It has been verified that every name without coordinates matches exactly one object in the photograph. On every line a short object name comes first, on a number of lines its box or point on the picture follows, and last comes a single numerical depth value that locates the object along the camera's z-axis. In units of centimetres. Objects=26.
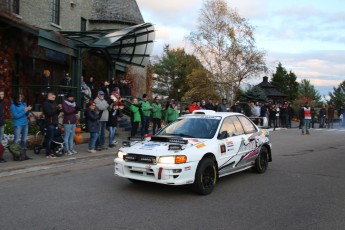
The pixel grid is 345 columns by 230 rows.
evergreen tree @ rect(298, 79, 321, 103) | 8438
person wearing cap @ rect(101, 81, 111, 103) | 1592
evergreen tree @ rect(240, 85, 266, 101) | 3947
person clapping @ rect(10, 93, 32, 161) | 1047
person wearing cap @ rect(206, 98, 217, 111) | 2082
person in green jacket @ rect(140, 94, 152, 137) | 1566
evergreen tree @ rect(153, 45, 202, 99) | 6862
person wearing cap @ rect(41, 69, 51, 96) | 1486
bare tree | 4203
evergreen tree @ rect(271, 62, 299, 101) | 6581
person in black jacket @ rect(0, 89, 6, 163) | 995
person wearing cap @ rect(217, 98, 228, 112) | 2030
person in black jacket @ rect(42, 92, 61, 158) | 1068
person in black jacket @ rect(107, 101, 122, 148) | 1300
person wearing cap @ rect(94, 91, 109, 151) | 1238
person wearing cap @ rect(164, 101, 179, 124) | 1780
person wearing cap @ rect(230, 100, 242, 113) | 2125
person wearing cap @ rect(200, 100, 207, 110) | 2066
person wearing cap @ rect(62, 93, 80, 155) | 1118
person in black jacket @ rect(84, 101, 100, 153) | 1166
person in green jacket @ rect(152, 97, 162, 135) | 1694
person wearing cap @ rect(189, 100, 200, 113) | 1956
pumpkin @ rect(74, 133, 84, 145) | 1362
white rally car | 669
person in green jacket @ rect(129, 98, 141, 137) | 1491
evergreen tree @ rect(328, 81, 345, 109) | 8595
